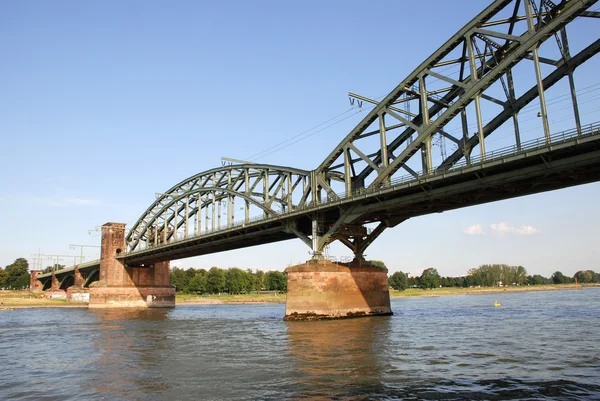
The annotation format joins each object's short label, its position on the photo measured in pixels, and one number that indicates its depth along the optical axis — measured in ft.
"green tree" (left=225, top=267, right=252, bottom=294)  478.59
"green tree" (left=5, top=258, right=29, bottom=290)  592.19
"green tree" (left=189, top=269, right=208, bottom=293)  479.00
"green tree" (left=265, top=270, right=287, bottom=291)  529.45
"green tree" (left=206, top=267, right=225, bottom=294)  474.08
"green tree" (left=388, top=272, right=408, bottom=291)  618.03
